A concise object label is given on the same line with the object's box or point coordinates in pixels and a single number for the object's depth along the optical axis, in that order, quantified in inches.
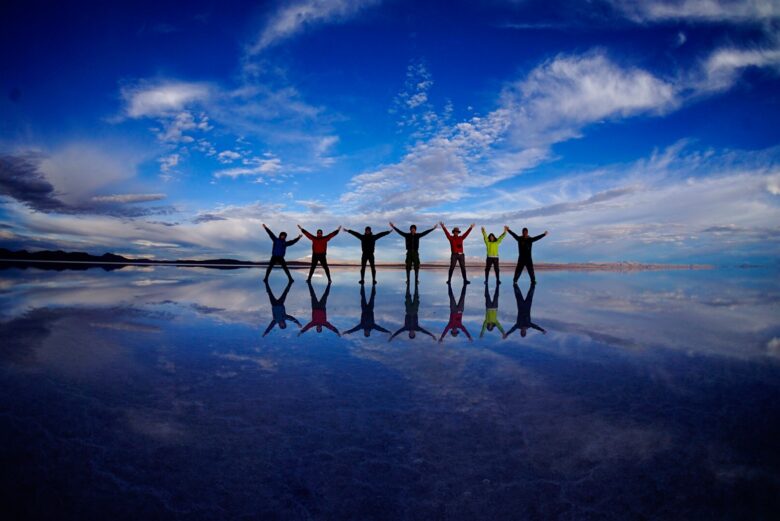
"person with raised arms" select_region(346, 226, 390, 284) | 650.2
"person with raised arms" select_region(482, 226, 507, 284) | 652.1
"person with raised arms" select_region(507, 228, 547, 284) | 614.1
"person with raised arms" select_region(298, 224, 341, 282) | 655.1
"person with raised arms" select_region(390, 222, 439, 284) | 640.4
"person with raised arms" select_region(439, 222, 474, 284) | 637.9
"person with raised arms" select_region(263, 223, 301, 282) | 668.7
